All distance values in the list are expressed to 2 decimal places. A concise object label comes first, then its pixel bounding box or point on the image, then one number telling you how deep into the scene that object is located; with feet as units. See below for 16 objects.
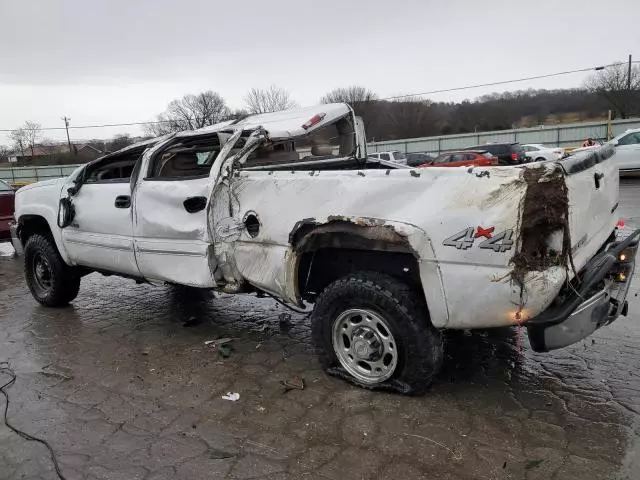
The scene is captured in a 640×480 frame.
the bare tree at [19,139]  227.81
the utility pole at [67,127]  197.40
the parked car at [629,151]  54.13
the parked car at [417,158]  93.77
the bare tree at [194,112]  213.05
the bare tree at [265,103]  219.00
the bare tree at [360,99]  221.09
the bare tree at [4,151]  215.10
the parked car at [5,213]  29.58
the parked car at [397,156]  87.87
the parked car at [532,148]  88.87
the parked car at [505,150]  73.67
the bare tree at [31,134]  229.66
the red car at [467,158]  66.18
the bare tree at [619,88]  150.00
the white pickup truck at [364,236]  8.57
